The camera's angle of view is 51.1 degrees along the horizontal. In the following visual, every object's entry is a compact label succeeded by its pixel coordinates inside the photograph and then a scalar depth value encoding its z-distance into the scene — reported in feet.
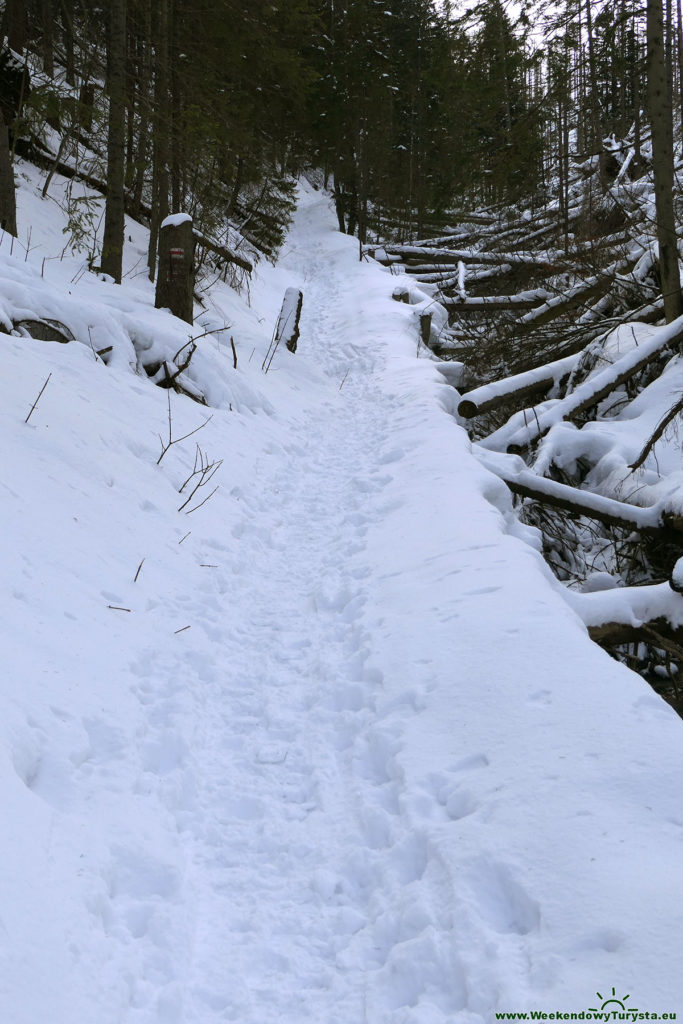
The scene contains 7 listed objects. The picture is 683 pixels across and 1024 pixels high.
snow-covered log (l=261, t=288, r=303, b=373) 40.83
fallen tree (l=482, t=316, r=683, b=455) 24.90
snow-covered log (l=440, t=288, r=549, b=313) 40.88
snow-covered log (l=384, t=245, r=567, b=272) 44.19
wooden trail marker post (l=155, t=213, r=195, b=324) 31.01
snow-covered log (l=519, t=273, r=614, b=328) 32.32
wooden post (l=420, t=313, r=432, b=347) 46.52
